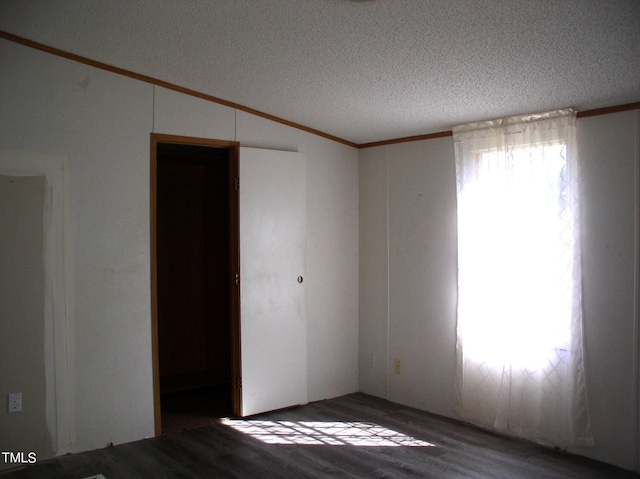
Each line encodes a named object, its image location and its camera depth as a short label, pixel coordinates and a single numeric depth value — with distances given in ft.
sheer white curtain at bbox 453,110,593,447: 11.30
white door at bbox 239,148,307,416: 13.56
